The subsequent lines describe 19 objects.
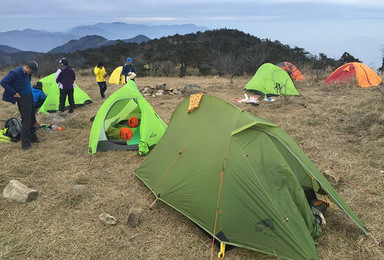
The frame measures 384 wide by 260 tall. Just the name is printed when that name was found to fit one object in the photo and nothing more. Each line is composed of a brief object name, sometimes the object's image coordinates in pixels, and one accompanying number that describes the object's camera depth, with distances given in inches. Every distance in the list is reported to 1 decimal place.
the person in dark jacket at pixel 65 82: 309.0
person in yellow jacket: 389.7
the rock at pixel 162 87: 470.0
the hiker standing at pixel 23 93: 201.5
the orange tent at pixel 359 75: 446.3
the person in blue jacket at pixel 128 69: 386.0
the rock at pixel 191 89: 452.7
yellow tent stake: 115.4
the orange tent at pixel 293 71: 551.1
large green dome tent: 116.5
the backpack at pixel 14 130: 235.8
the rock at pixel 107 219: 135.4
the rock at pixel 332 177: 169.6
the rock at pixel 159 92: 445.1
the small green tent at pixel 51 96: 346.9
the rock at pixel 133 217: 134.9
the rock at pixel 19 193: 150.4
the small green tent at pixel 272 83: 411.5
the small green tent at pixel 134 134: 218.1
